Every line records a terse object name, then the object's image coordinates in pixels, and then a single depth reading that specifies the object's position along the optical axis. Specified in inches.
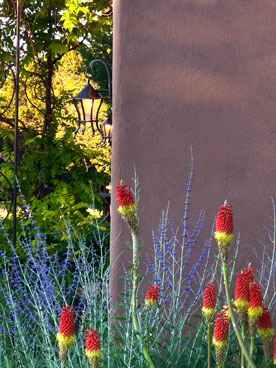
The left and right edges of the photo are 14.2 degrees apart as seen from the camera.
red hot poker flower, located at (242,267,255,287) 131.5
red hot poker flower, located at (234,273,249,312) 130.8
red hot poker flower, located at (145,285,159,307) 142.8
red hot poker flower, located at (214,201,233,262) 129.5
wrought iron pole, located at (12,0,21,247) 269.3
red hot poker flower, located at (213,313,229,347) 131.3
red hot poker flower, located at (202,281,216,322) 133.7
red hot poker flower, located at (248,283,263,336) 130.5
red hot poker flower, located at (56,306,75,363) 128.7
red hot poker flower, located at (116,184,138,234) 136.3
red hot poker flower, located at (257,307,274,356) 133.9
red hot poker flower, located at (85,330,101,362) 126.6
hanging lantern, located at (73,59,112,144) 401.8
